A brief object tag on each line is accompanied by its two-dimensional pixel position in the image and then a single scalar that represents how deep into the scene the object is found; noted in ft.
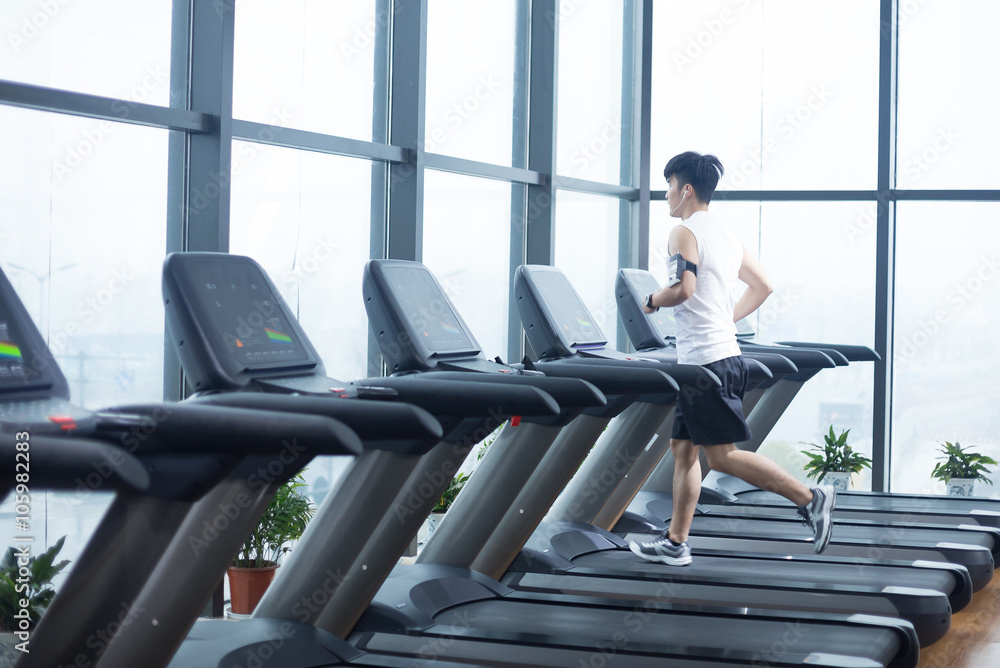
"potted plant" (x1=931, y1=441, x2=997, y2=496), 18.92
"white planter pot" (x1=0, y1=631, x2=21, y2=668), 8.27
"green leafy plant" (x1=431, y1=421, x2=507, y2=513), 14.53
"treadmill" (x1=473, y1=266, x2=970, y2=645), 10.58
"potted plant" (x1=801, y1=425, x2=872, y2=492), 19.44
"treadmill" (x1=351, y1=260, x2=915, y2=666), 8.86
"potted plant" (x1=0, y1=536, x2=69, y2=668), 8.31
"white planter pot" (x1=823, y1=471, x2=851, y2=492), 19.38
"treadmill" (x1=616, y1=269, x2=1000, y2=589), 12.98
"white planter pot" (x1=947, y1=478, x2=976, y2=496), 18.90
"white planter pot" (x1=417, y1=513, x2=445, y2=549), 14.92
